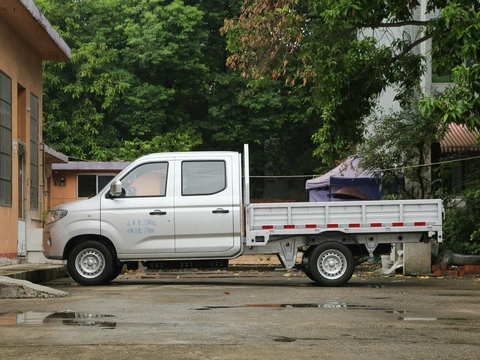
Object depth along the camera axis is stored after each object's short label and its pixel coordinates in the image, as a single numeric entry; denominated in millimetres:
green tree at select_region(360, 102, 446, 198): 25047
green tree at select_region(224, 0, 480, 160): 18297
